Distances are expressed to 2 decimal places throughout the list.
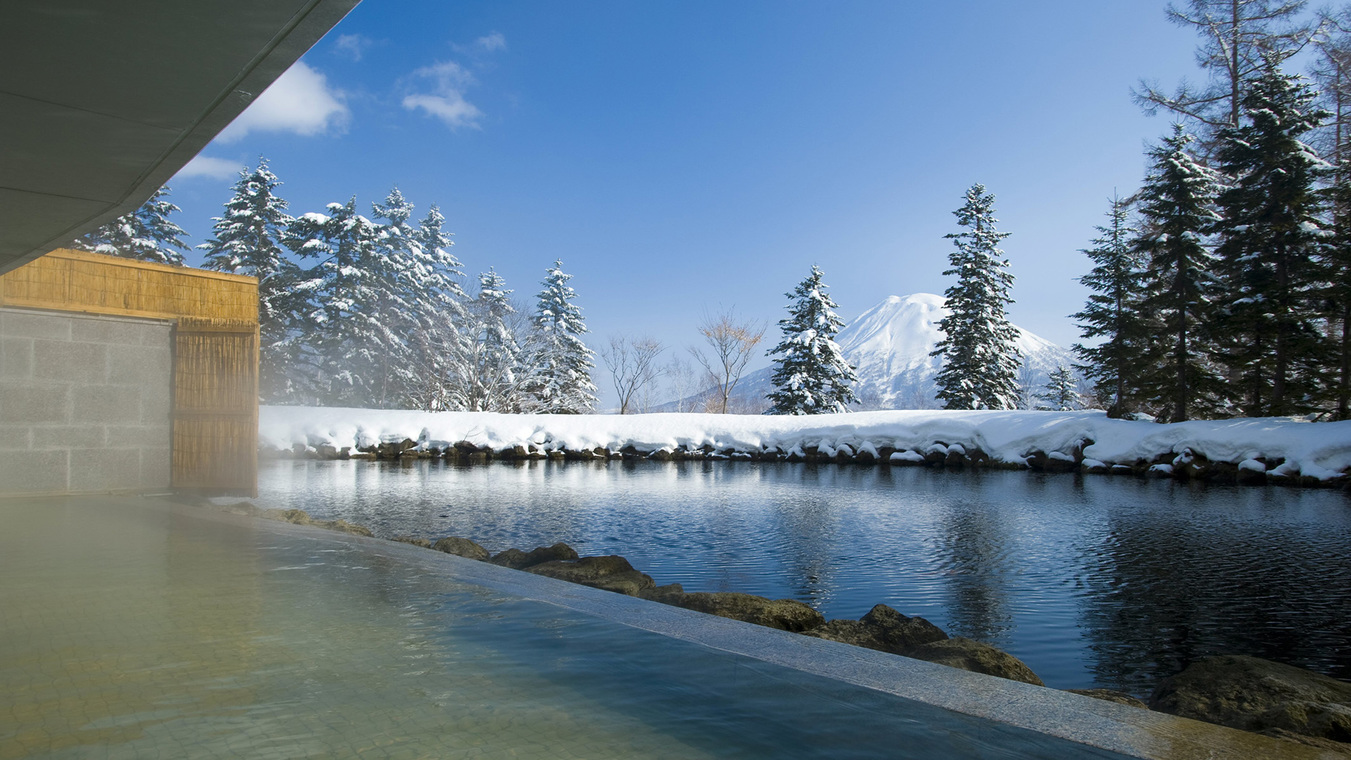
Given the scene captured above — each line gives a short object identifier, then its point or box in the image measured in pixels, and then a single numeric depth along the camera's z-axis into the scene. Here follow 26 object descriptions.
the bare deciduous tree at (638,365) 39.88
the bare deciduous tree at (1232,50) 20.80
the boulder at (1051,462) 19.08
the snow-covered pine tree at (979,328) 29.72
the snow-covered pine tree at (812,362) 32.09
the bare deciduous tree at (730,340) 39.41
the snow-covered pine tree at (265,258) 29.33
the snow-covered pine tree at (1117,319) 21.72
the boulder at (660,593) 4.72
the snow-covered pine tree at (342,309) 30.41
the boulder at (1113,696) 2.86
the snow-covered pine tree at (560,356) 34.53
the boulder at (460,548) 6.25
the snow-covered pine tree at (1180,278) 20.25
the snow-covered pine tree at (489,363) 30.52
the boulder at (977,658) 3.27
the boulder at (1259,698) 2.52
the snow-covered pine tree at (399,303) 31.28
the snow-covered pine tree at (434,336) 30.42
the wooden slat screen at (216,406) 8.63
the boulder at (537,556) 6.23
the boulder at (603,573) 5.02
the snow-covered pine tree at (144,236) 25.41
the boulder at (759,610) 4.08
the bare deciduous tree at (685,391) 43.28
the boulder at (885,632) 3.97
